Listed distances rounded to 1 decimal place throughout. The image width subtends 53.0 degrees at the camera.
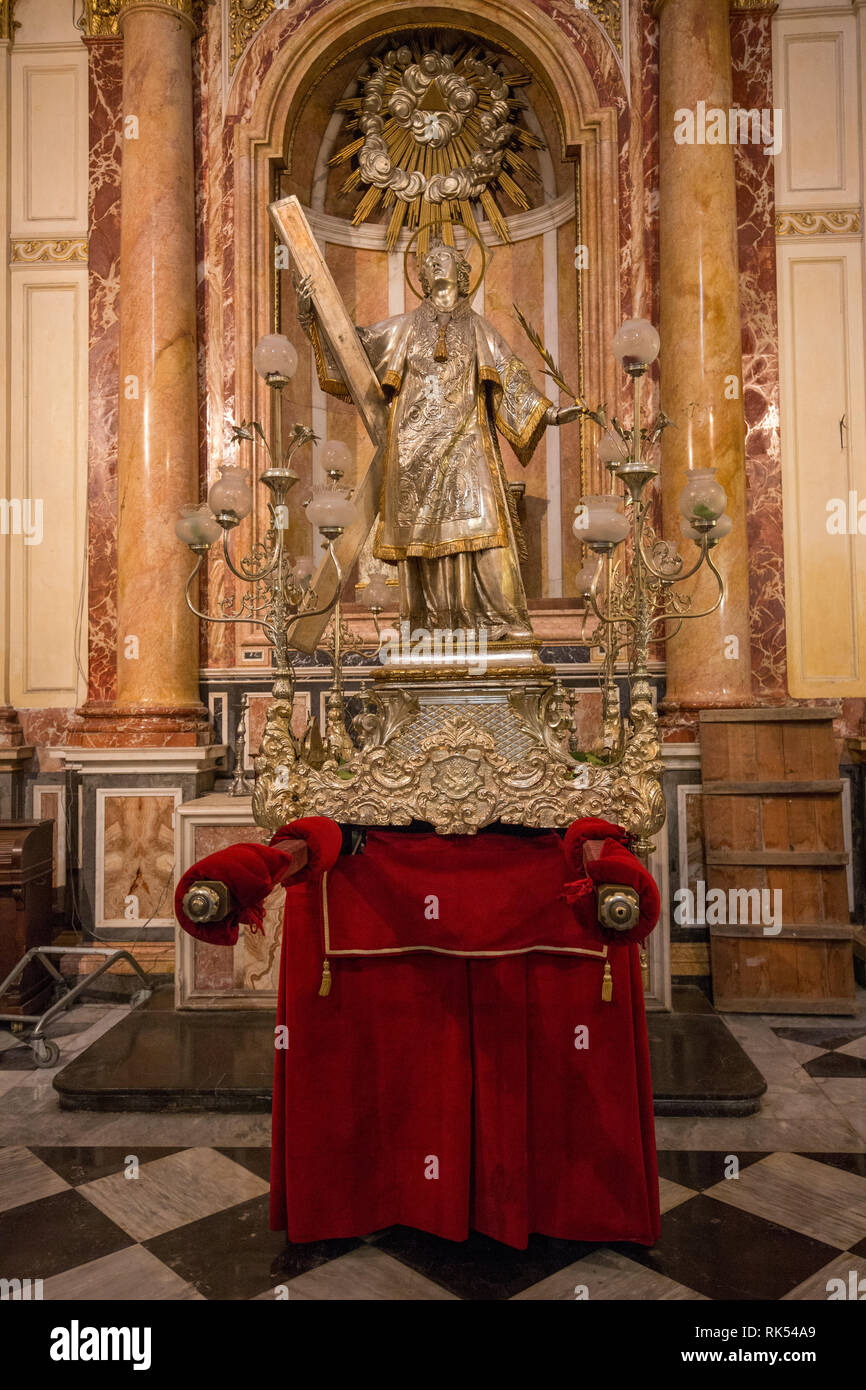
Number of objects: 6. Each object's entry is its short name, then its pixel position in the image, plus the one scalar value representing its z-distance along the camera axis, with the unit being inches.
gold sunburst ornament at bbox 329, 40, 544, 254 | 209.2
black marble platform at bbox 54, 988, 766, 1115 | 115.5
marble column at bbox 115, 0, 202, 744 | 185.0
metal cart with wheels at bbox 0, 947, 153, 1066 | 133.2
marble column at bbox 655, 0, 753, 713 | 178.4
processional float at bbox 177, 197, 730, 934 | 91.5
